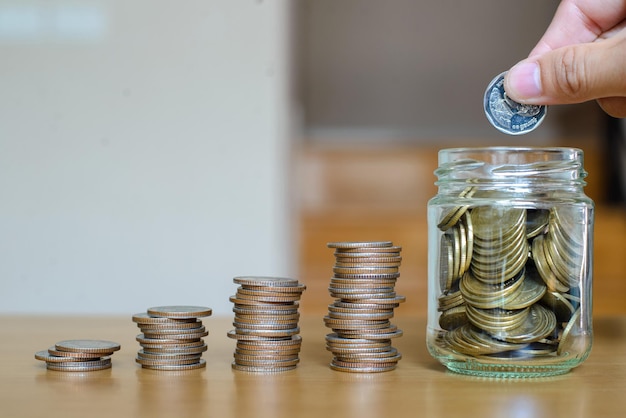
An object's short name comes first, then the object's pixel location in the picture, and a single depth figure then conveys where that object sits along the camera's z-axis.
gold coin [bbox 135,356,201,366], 0.45
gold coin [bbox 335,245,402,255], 0.44
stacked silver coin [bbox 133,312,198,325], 0.44
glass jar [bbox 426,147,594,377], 0.42
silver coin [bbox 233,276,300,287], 0.44
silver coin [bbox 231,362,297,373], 0.44
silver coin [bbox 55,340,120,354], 0.45
